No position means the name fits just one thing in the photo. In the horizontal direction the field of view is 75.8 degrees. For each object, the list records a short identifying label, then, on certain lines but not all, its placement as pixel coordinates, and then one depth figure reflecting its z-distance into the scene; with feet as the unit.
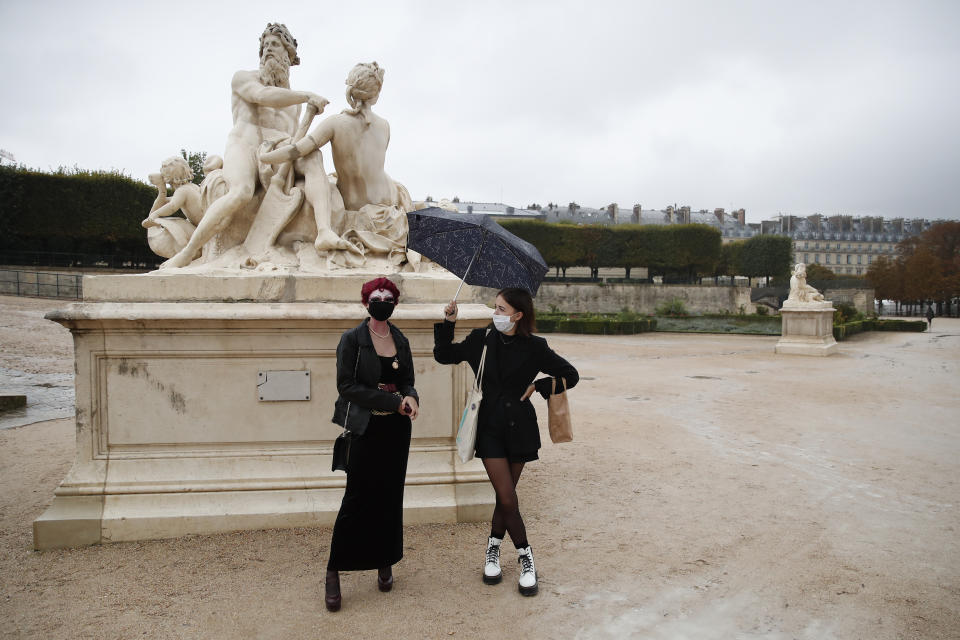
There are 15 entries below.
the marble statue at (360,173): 14.49
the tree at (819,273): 192.97
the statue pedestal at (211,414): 12.36
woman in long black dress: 9.23
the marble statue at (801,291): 54.49
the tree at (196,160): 117.19
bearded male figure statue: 14.35
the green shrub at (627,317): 82.60
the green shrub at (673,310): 105.40
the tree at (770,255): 153.48
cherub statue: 15.24
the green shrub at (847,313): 81.98
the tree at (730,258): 160.35
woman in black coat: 10.00
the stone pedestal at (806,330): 51.78
